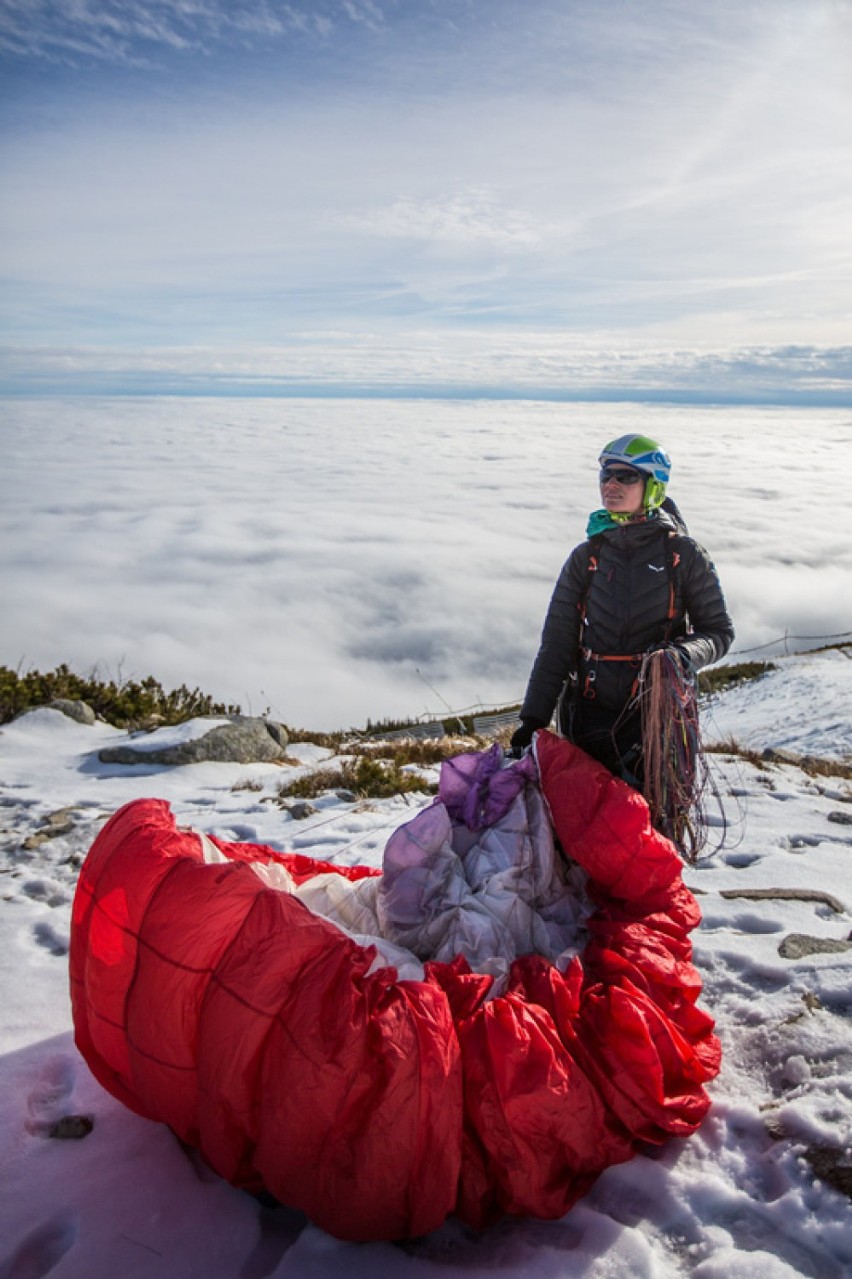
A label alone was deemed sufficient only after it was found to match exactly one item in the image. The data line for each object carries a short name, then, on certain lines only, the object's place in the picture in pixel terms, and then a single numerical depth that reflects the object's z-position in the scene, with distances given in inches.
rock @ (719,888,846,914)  167.6
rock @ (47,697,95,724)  340.4
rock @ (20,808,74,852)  199.9
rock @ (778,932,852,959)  142.4
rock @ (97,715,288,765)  293.4
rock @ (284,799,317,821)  230.7
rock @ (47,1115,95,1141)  103.6
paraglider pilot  147.7
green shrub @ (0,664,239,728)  348.2
